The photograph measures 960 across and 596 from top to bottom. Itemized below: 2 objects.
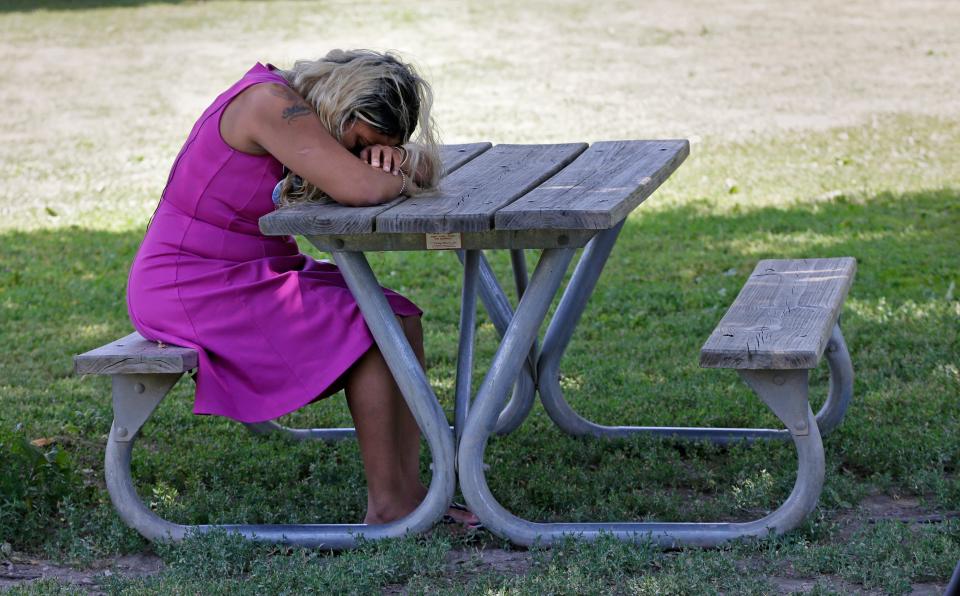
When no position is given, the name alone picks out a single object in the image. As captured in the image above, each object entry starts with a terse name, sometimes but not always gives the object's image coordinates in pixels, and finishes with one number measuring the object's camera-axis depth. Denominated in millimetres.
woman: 6492
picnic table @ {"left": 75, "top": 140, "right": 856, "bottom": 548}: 6078
